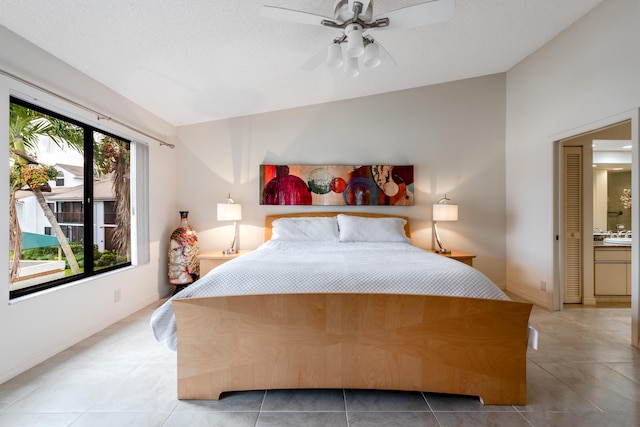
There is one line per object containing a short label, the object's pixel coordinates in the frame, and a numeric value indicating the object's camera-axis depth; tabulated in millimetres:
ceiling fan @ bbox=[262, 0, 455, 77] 1823
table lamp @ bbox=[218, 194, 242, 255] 3664
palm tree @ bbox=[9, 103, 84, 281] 2141
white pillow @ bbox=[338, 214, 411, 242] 3451
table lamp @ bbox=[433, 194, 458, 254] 3668
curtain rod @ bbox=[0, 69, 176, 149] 1994
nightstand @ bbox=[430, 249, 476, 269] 3533
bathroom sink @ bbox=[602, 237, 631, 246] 3574
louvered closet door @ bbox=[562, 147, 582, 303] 3457
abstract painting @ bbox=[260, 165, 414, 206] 3986
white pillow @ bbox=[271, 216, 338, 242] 3529
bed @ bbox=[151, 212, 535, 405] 1668
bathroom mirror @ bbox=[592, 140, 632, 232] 4387
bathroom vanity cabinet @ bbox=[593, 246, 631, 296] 3563
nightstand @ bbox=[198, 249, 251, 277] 3494
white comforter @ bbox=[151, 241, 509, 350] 1761
